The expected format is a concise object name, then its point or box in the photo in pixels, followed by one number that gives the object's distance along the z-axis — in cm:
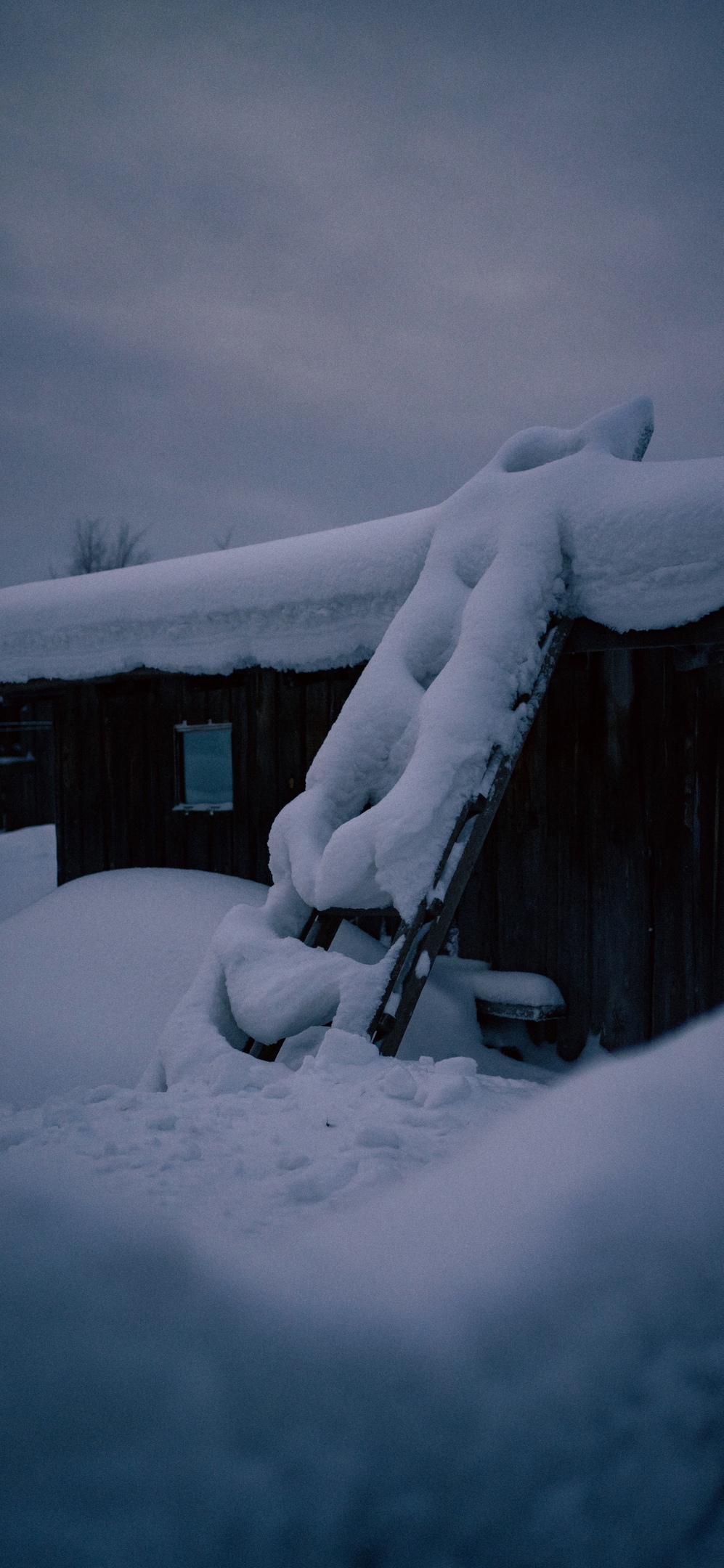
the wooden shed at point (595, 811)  457
